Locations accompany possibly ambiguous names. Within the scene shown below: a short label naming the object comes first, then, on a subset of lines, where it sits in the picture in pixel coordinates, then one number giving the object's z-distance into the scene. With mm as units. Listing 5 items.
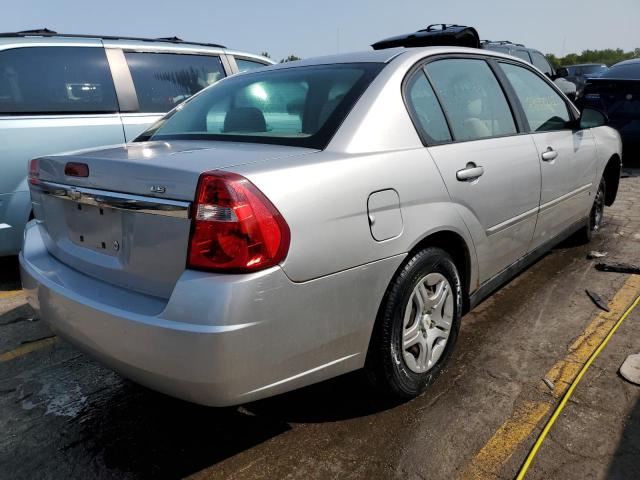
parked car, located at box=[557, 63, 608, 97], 19362
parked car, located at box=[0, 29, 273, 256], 3844
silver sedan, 1734
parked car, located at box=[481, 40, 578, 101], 10519
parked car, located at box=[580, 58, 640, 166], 8102
